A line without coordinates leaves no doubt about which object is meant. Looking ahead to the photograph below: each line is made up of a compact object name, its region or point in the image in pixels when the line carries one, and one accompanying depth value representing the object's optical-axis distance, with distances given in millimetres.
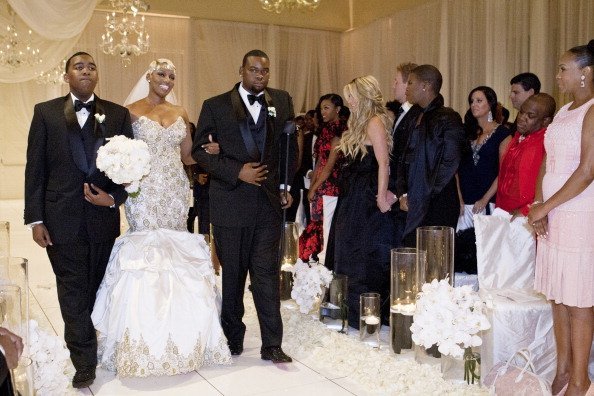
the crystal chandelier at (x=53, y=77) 12296
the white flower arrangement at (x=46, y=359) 2732
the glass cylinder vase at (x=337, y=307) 4520
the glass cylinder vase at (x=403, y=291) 3891
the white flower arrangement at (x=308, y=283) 4715
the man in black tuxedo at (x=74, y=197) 3420
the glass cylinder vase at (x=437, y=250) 3926
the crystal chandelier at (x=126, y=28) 7814
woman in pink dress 2961
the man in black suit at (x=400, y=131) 4543
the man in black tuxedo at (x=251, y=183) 3822
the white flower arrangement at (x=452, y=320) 3441
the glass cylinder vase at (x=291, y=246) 5395
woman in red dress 5777
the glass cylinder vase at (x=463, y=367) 3486
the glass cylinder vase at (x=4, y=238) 4070
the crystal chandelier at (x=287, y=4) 8016
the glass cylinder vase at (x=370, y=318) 4168
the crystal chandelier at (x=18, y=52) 8802
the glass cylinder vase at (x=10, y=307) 2152
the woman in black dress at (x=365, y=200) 4570
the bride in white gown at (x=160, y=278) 3627
